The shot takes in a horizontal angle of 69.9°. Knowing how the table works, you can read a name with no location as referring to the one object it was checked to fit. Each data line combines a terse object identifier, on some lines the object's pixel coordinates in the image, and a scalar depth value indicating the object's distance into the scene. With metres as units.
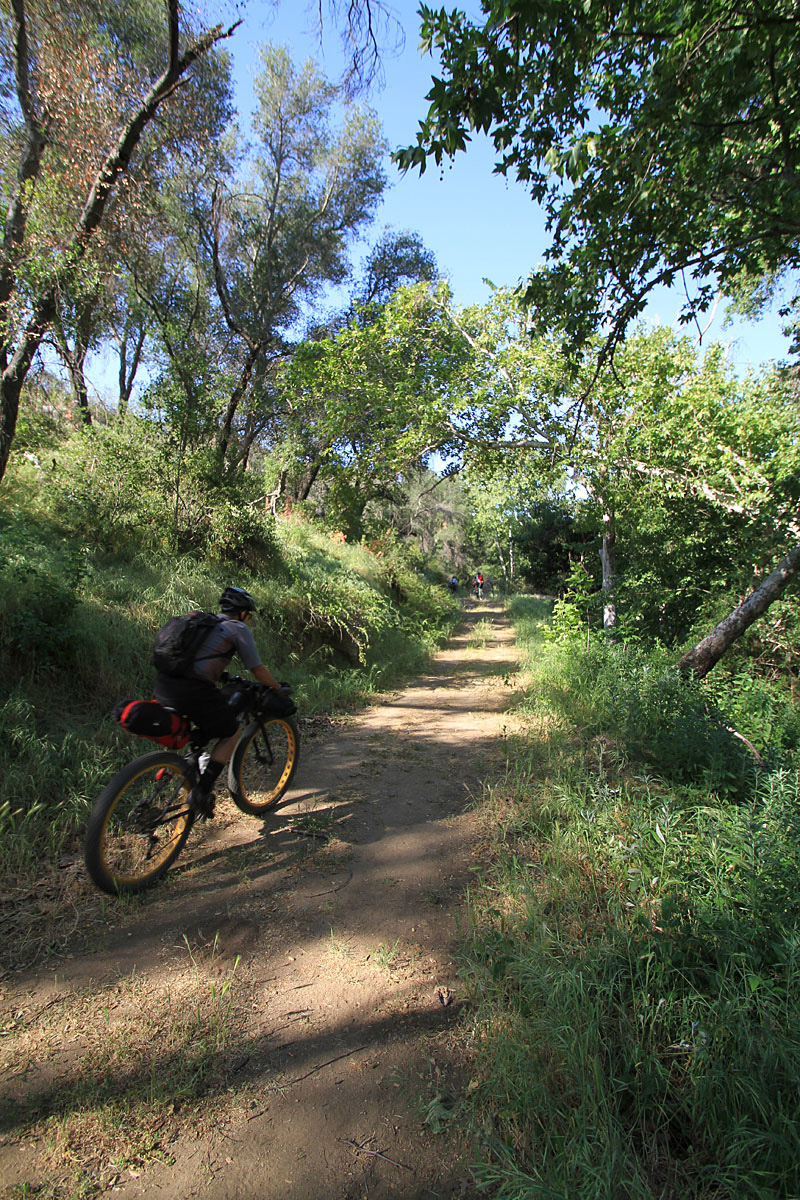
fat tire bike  3.19
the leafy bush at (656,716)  4.34
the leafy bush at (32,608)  5.00
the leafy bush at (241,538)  9.01
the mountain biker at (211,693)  3.74
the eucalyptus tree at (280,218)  16.27
